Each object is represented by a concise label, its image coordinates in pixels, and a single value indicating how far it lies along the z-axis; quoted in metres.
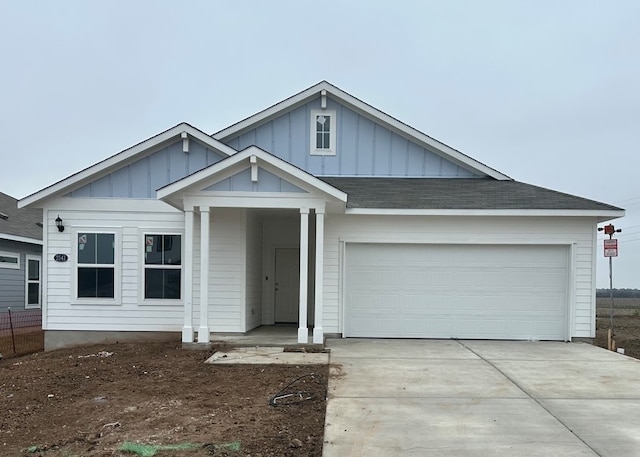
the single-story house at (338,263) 11.16
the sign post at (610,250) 10.93
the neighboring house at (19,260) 16.08
